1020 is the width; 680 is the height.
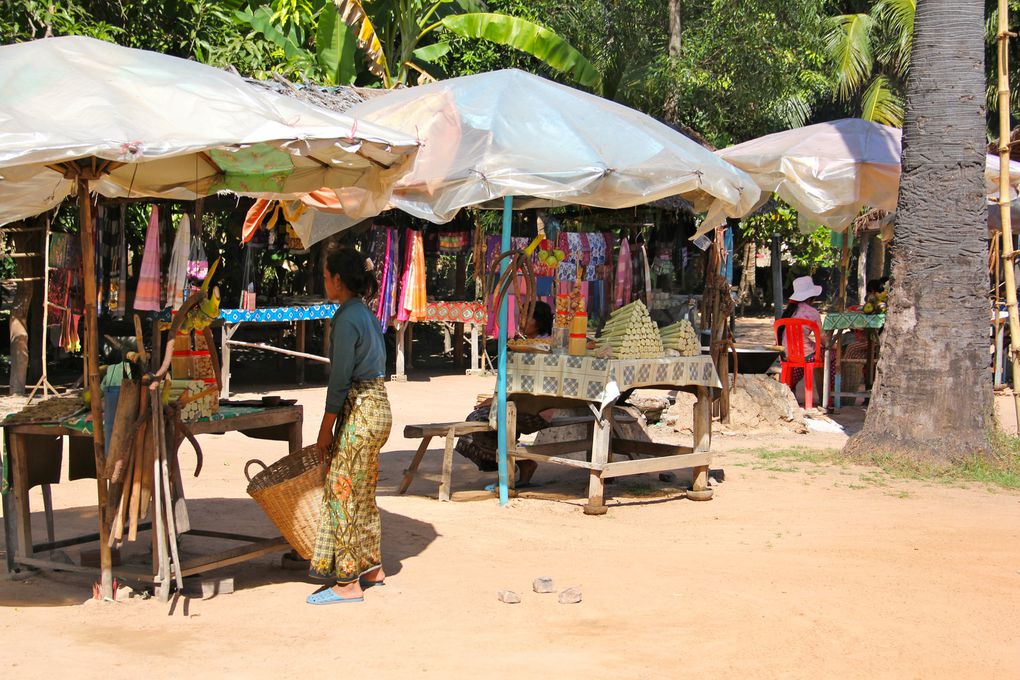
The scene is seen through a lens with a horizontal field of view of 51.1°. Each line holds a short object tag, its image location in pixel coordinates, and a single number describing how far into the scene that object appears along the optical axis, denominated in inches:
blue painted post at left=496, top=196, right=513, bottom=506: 288.0
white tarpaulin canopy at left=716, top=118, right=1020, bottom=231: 370.0
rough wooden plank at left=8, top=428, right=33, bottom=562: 208.8
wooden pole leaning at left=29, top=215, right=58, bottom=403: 463.2
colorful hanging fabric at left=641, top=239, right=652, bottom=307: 612.7
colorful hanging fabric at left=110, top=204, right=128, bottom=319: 505.7
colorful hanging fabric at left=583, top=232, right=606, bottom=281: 601.0
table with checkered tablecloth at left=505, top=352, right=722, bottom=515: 276.1
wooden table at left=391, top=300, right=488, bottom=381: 591.2
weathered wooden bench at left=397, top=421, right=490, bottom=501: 290.5
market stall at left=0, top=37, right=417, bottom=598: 168.7
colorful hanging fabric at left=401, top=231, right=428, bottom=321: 577.0
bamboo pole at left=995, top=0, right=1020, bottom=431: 343.9
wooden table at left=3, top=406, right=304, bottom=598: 201.9
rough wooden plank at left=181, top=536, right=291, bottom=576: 201.2
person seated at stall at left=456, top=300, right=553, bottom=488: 312.8
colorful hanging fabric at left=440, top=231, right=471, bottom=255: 601.9
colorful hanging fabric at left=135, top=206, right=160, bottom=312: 470.9
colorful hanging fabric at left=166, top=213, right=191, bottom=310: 468.4
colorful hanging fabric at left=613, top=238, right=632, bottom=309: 604.1
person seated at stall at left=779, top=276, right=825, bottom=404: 481.1
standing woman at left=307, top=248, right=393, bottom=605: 199.6
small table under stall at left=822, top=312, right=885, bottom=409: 469.7
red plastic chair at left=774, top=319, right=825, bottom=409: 475.8
